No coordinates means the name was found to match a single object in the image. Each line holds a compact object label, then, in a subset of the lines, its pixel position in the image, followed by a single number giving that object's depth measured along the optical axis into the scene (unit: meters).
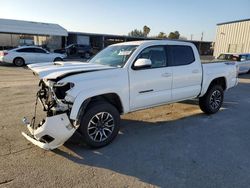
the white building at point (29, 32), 21.02
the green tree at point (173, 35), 64.61
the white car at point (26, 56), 13.81
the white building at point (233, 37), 18.92
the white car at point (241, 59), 12.54
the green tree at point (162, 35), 65.87
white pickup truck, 2.96
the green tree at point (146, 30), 75.60
